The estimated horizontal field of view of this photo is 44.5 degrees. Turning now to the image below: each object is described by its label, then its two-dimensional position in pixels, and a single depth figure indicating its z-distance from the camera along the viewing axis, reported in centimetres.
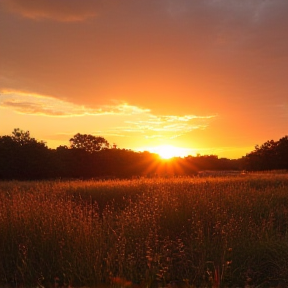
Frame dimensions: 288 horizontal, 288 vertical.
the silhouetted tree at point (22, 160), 4381
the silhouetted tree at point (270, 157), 6153
